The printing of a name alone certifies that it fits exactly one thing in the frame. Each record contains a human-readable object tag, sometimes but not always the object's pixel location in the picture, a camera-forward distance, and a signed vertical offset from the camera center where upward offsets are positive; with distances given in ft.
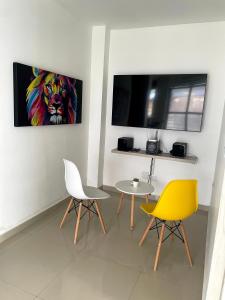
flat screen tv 10.70 +0.82
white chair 8.07 -2.69
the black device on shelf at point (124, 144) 11.87 -1.44
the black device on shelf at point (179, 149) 10.78 -1.43
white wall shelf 10.57 -1.81
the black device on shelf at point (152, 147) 11.31 -1.44
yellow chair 6.81 -2.50
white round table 8.88 -2.88
